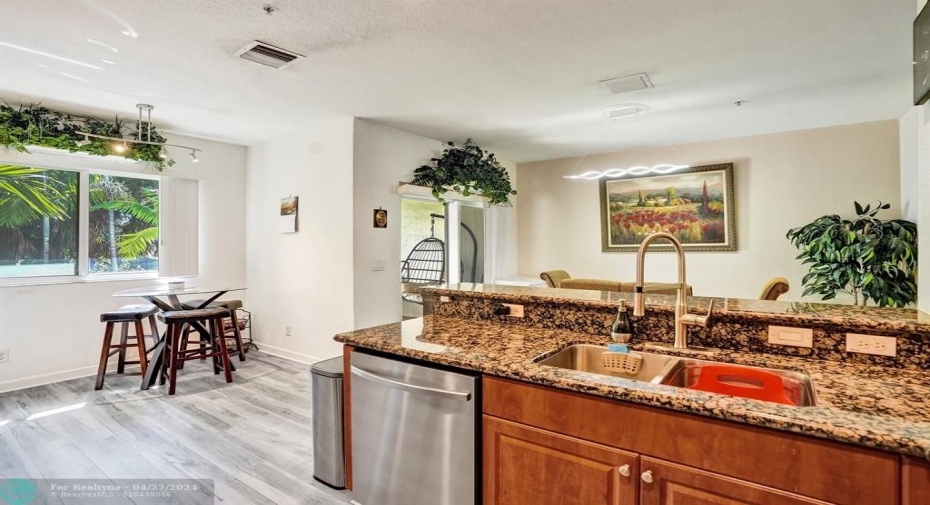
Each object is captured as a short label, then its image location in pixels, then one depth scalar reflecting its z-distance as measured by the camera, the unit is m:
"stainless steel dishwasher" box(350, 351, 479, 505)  1.54
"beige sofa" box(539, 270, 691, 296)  3.68
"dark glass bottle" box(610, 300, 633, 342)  1.71
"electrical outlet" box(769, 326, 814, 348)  1.52
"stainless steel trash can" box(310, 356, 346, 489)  2.12
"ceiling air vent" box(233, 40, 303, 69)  2.56
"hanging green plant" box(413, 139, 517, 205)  4.80
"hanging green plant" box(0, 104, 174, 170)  3.54
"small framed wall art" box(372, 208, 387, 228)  4.32
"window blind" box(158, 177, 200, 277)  4.61
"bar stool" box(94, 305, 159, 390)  3.70
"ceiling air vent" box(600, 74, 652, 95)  3.11
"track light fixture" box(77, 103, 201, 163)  3.96
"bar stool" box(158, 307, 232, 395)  3.61
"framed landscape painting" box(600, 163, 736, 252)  4.85
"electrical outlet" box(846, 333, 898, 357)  1.40
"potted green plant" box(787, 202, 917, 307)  3.54
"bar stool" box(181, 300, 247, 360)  4.21
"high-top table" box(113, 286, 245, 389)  3.54
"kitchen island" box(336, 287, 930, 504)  0.96
